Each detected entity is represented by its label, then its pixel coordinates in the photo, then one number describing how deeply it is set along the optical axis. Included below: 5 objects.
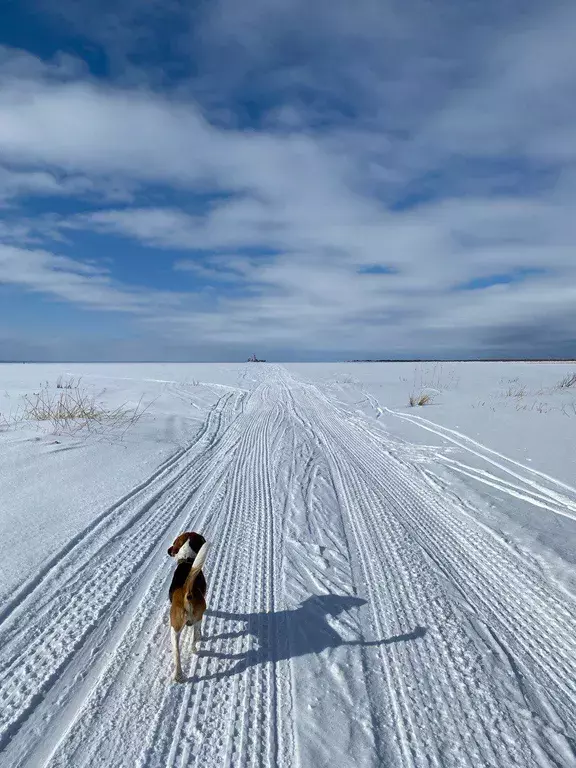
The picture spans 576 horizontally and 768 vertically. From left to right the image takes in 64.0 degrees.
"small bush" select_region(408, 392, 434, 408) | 12.48
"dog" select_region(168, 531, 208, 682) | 2.20
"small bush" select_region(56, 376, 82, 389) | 15.68
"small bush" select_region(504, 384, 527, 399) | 14.15
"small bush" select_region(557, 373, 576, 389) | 16.70
